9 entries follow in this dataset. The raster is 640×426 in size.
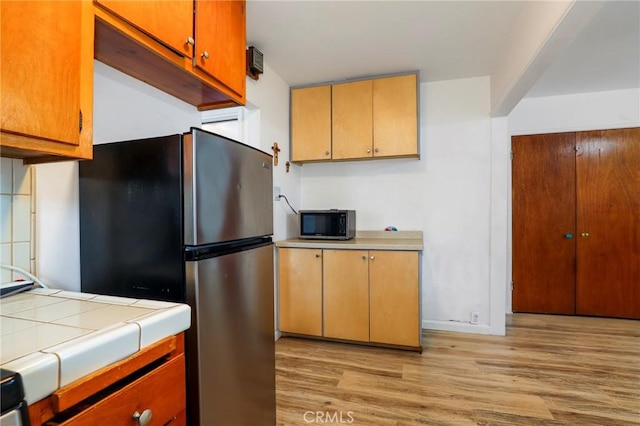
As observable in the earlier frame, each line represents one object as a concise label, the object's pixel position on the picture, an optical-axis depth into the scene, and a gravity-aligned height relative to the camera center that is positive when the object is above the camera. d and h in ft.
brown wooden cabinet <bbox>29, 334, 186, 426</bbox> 1.86 -1.26
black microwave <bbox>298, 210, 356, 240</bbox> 9.21 -0.32
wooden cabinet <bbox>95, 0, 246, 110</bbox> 3.36 +2.03
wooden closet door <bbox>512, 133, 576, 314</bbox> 11.24 -0.36
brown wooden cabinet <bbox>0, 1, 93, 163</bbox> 2.36 +1.11
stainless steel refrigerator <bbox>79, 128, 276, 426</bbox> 3.25 -0.34
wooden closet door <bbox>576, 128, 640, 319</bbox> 10.73 -0.34
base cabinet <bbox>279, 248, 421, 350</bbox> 8.14 -2.22
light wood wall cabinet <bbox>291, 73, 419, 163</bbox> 9.03 +2.79
